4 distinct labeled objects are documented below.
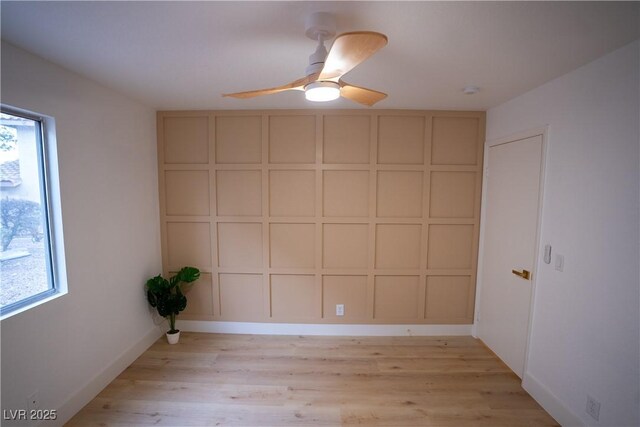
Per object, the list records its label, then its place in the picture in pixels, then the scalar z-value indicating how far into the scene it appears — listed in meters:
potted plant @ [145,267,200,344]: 2.67
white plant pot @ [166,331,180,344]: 2.83
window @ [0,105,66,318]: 1.62
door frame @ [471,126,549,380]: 2.09
